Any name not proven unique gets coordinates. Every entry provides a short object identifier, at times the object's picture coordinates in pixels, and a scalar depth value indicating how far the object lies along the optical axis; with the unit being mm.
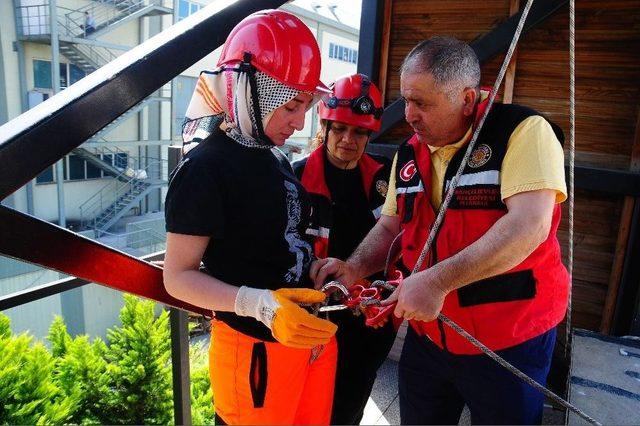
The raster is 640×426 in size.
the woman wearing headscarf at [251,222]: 1377
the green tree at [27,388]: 3047
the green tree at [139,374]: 3896
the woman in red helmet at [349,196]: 2326
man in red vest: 1519
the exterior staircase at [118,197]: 15672
